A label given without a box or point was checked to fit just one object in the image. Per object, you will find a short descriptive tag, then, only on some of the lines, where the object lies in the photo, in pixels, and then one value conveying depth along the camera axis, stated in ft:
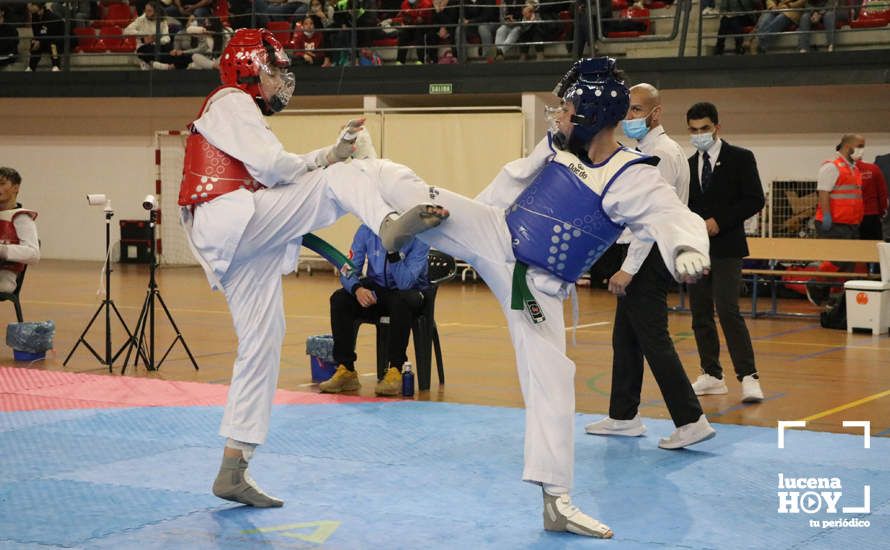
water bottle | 25.68
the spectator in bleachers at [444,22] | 60.75
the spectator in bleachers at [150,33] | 66.39
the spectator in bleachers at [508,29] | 58.65
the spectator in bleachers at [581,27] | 56.18
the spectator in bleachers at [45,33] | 71.10
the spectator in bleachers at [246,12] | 65.82
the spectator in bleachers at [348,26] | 63.31
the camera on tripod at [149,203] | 26.35
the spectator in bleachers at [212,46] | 65.51
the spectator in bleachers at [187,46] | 65.67
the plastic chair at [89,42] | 71.37
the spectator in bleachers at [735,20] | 55.57
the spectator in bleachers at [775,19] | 53.82
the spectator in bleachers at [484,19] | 59.76
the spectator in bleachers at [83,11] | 74.23
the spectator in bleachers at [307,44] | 63.41
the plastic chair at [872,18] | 52.47
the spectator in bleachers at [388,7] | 65.84
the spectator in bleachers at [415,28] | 61.98
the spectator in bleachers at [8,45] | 72.92
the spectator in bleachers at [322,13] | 64.08
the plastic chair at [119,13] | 73.05
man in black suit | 25.63
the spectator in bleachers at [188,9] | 69.26
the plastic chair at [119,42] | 70.44
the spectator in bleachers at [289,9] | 65.67
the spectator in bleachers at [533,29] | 58.90
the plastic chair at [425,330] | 26.61
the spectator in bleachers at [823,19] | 52.54
